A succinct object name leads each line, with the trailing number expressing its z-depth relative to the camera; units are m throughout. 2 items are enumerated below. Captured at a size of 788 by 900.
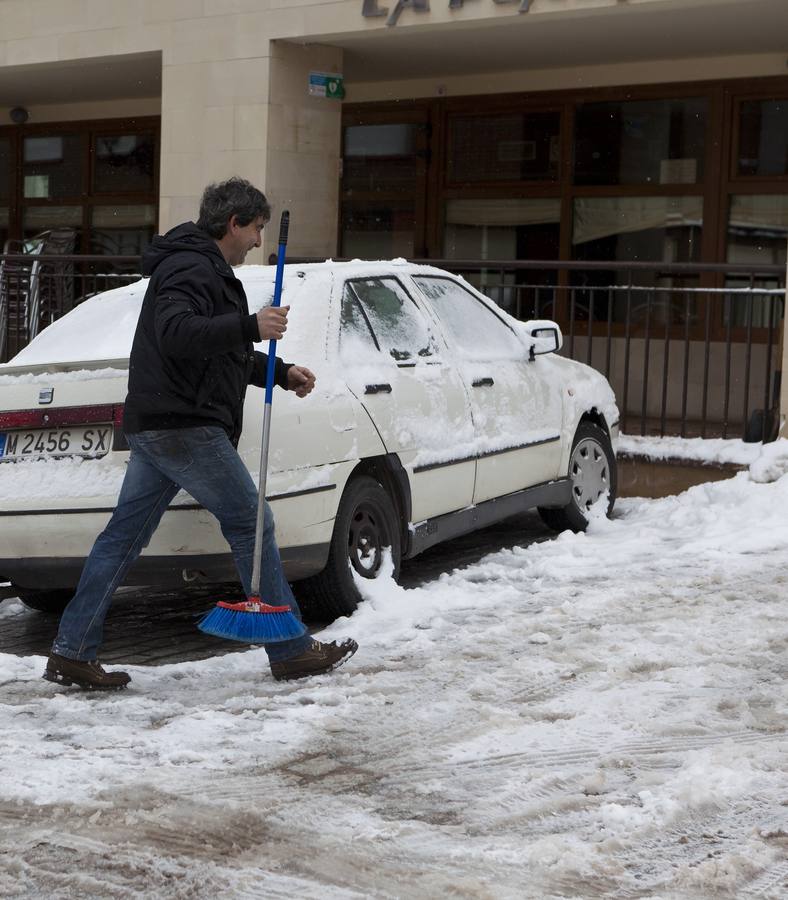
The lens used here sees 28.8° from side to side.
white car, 6.16
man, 5.51
